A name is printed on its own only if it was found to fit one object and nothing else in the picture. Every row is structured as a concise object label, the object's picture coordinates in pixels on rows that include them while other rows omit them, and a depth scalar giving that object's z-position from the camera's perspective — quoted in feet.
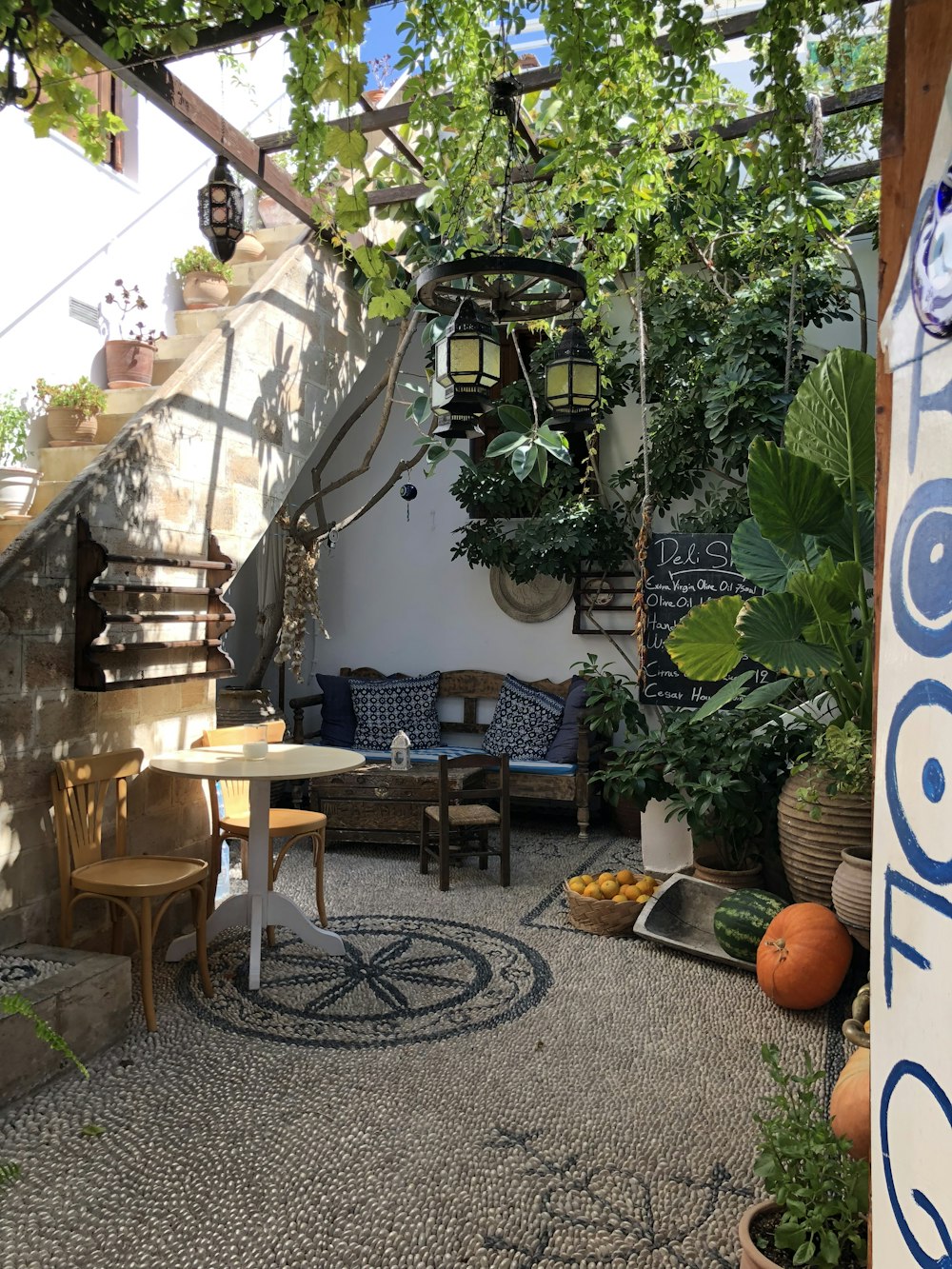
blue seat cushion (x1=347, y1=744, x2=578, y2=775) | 20.65
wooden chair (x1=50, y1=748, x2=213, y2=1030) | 11.28
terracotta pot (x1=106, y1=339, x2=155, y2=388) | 17.63
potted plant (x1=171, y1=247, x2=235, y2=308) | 19.15
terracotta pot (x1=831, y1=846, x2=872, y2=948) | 11.37
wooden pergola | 9.21
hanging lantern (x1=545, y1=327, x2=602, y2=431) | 11.94
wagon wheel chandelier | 9.43
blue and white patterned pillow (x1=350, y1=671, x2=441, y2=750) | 23.13
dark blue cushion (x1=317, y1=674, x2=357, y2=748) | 23.15
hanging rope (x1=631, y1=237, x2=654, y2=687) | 17.92
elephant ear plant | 12.19
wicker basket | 14.51
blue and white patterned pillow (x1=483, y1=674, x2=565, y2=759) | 21.95
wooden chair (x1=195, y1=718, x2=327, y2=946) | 14.07
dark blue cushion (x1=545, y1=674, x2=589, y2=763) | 21.02
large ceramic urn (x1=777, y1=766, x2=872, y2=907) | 12.46
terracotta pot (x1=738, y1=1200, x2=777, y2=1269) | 5.98
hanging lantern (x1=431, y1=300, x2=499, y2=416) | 11.34
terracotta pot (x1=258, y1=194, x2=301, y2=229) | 22.70
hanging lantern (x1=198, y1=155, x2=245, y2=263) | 15.42
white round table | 12.27
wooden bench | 19.19
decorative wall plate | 23.26
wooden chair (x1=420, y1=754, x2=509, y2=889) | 16.93
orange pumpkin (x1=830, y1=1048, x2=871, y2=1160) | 7.64
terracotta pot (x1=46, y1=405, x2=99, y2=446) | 15.94
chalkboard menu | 17.49
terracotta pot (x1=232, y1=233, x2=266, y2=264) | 19.98
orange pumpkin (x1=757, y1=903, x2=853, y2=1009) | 11.64
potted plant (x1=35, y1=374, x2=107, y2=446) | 15.87
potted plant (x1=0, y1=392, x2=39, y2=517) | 14.49
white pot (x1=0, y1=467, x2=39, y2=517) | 14.47
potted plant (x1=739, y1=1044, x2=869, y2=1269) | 5.94
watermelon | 12.94
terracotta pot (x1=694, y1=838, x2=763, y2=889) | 14.57
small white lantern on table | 19.75
